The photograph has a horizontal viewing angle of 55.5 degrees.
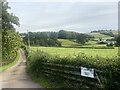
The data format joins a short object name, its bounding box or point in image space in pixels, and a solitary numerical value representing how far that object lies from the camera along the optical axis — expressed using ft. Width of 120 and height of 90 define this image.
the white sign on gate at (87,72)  14.95
